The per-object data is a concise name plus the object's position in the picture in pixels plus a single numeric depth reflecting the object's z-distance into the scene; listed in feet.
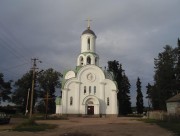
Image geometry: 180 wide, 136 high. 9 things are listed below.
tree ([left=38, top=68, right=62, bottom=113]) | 149.43
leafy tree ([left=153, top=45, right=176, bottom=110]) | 121.58
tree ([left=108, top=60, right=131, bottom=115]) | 138.89
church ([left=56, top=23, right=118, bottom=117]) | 107.63
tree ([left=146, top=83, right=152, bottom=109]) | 136.15
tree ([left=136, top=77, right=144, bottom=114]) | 160.33
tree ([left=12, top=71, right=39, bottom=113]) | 139.84
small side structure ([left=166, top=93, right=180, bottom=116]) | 85.19
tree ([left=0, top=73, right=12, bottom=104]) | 133.67
